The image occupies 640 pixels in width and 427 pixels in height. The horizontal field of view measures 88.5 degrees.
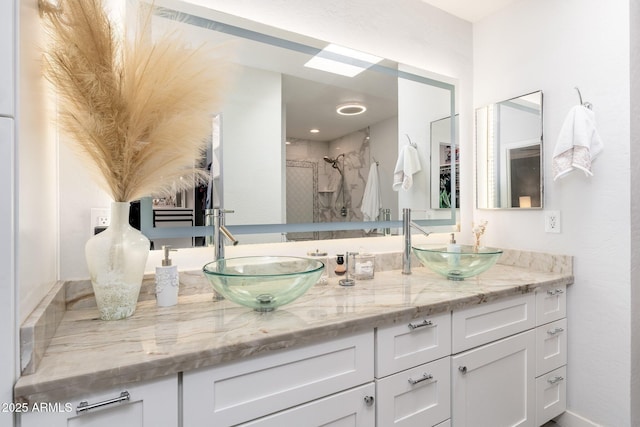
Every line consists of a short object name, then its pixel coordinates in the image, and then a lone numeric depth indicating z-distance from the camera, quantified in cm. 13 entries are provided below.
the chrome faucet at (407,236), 166
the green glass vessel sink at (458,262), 147
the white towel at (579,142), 147
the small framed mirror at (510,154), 176
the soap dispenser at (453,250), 149
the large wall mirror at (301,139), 131
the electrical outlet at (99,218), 111
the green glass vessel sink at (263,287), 99
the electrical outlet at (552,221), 167
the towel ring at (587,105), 154
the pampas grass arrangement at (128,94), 83
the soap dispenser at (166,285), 111
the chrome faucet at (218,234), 122
